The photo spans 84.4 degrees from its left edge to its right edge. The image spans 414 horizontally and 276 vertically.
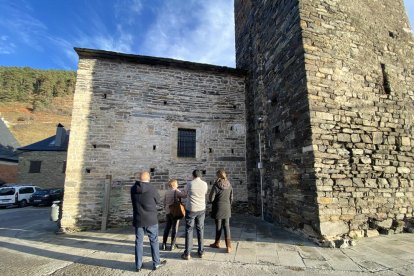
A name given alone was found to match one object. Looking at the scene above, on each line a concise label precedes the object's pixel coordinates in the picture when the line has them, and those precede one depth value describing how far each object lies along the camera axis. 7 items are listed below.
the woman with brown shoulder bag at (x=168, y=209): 4.55
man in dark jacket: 3.58
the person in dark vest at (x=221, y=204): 4.29
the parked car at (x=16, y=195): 14.15
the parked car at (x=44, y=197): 14.79
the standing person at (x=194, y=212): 3.98
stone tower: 5.08
